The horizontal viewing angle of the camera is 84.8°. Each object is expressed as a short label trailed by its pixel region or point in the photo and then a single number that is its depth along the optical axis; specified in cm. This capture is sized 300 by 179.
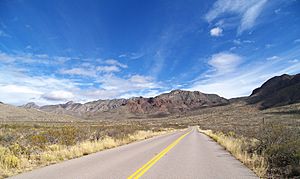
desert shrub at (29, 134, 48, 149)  901
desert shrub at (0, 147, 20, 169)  579
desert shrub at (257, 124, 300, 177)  512
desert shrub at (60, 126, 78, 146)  1049
